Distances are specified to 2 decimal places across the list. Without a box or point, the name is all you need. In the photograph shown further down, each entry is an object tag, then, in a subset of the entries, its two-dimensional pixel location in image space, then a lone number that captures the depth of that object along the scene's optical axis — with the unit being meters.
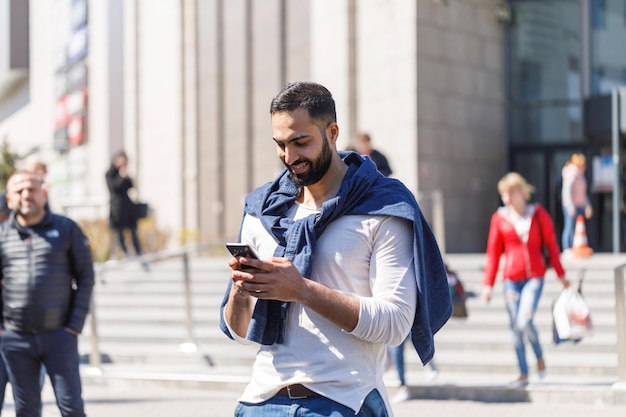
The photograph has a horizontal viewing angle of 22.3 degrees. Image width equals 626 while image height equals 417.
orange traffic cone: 22.95
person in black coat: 24.90
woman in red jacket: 13.62
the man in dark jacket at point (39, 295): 8.81
